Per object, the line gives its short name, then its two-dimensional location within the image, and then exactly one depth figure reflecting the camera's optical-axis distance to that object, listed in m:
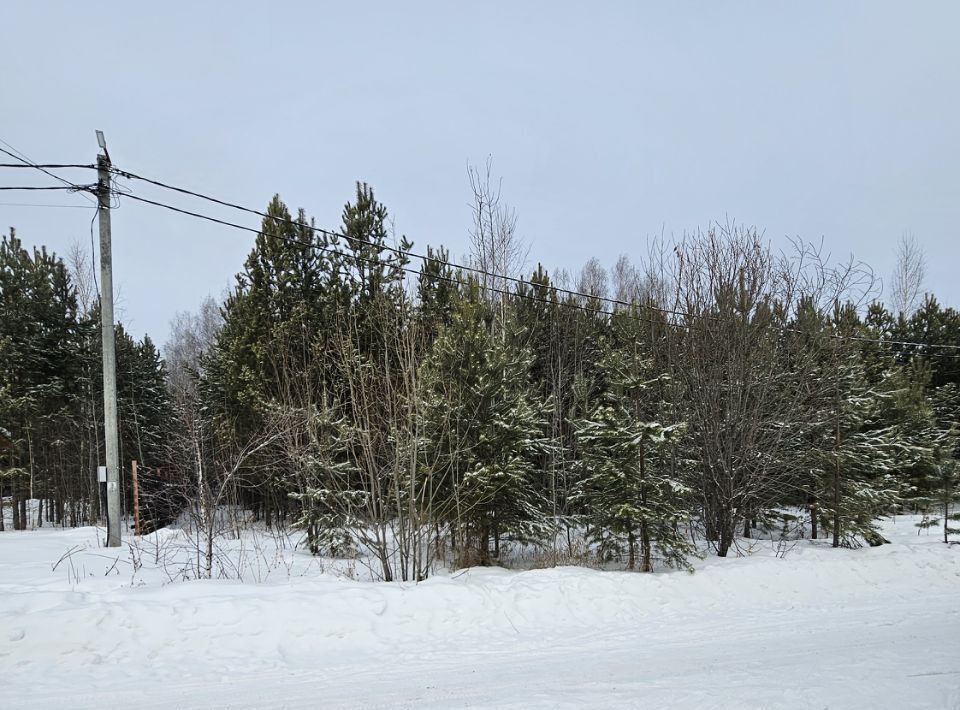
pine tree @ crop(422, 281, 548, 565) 10.52
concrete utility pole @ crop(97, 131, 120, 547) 9.93
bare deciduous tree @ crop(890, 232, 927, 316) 34.25
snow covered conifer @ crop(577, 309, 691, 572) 9.73
